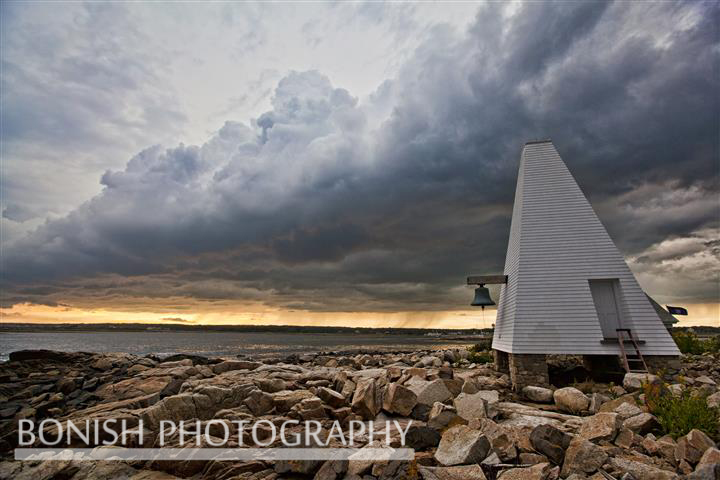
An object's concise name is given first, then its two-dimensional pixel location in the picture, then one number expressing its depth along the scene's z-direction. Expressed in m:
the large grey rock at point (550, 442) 6.17
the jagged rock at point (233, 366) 13.88
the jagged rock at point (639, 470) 5.28
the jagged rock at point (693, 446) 5.87
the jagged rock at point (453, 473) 5.55
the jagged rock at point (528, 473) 5.41
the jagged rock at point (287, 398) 9.09
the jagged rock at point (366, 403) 8.84
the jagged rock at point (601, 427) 6.82
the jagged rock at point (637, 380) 10.28
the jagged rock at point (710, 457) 5.34
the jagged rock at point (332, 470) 5.89
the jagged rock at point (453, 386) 10.13
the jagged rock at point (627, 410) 8.09
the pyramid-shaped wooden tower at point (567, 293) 11.95
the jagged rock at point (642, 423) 7.45
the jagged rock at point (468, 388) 10.17
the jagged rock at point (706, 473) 5.03
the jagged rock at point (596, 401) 9.24
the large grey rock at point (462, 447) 5.96
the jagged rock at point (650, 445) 6.47
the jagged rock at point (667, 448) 6.28
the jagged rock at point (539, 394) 10.98
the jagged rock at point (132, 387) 11.45
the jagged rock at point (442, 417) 7.86
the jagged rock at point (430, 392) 9.30
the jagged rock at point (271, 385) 10.14
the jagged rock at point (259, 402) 8.97
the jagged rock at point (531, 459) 5.97
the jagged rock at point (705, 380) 11.27
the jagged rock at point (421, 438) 6.93
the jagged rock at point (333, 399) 9.43
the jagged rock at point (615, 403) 8.86
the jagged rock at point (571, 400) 9.50
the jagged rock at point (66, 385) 12.41
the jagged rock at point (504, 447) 6.02
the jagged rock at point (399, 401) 8.77
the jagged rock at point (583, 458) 5.64
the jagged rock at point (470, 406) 8.26
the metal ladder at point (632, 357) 11.29
